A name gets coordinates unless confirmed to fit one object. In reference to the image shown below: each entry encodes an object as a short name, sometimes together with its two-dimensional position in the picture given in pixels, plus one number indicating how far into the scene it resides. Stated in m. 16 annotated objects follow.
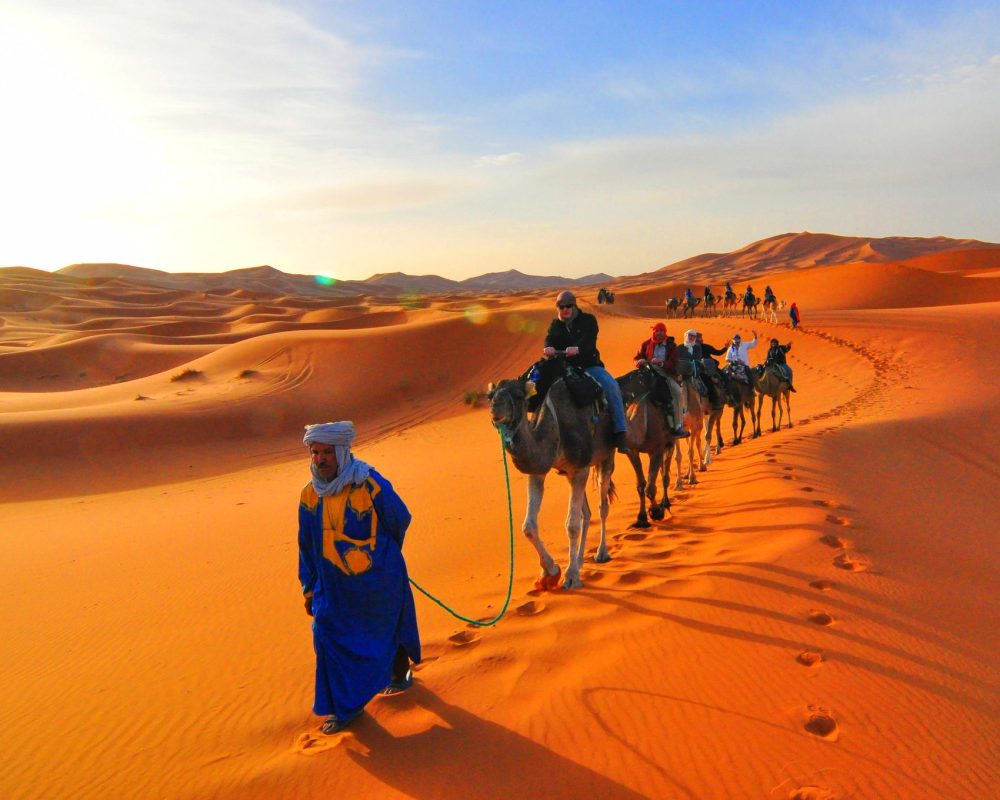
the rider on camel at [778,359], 16.12
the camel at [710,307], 40.12
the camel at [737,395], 13.62
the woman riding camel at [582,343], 6.63
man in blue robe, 4.25
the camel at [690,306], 40.78
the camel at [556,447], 5.51
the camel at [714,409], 12.38
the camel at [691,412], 10.97
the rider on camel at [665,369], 8.64
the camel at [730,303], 41.88
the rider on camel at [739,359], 14.31
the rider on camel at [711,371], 11.56
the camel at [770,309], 34.81
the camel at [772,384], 15.87
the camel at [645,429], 8.41
